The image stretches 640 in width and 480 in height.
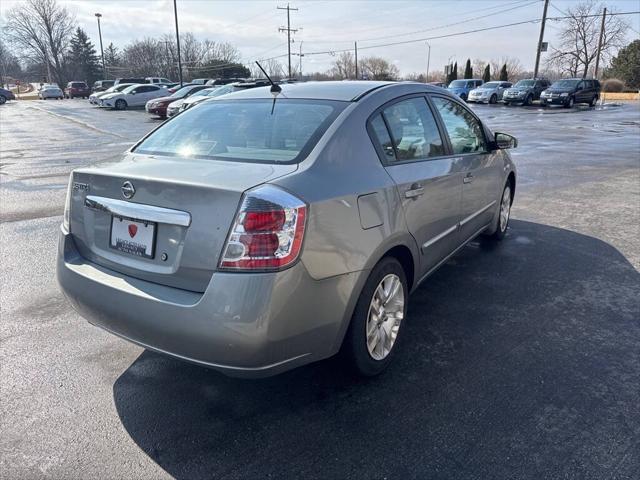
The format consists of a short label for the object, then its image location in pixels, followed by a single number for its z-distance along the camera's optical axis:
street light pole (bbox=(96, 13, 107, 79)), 73.24
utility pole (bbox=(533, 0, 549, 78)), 40.12
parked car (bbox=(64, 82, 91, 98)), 57.97
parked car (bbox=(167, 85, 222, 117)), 23.15
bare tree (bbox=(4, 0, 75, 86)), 75.38
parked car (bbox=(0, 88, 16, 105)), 47.11
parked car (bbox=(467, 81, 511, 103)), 36.14
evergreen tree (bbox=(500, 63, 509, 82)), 53.13
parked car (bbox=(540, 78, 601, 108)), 31.75
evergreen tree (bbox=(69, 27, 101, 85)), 78.06
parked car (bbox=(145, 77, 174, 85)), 47.74
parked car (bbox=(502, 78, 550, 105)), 34.12
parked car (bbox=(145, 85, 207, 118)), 25.67
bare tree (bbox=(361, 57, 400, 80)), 78.25
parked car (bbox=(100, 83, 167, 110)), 33.94
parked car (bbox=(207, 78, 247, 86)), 33.43
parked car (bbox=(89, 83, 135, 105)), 36.36
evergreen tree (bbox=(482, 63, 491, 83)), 54.66
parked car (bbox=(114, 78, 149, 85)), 48.16
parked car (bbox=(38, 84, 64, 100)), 56.19
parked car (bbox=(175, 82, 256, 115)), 19.96
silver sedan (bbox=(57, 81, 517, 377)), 2.21
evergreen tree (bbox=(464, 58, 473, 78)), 57.38
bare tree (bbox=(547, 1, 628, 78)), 58.90
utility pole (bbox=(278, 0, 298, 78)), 69.94
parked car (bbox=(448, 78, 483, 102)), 39.34
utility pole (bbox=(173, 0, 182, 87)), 38.75
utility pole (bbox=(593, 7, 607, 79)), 50.28
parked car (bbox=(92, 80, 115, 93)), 54.31
